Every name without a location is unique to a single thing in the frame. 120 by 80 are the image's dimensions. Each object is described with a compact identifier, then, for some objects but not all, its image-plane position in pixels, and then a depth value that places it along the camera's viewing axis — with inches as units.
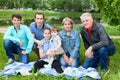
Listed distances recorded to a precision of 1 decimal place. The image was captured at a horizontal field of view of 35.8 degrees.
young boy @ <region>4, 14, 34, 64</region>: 157.1
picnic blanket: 134.1
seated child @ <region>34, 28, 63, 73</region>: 144.1
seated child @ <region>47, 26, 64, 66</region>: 150.3
